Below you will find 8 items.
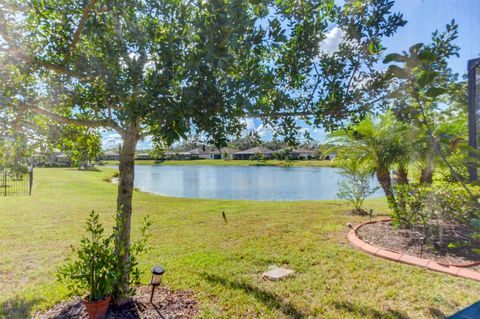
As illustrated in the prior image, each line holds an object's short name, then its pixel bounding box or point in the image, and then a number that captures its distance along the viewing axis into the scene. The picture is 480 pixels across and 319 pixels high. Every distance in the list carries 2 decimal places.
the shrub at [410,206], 5.04
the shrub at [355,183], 8.38
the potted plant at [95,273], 2.71
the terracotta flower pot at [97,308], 2.71
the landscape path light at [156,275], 3.00
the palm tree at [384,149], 6.82
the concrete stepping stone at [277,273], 3.83
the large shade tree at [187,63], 1.55
